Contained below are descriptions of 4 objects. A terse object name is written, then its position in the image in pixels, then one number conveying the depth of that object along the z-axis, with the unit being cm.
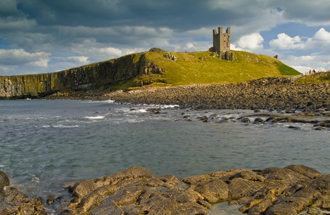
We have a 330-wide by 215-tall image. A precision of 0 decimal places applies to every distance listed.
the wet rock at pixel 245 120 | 2446
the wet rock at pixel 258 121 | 2353
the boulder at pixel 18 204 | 763
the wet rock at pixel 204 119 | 2628
